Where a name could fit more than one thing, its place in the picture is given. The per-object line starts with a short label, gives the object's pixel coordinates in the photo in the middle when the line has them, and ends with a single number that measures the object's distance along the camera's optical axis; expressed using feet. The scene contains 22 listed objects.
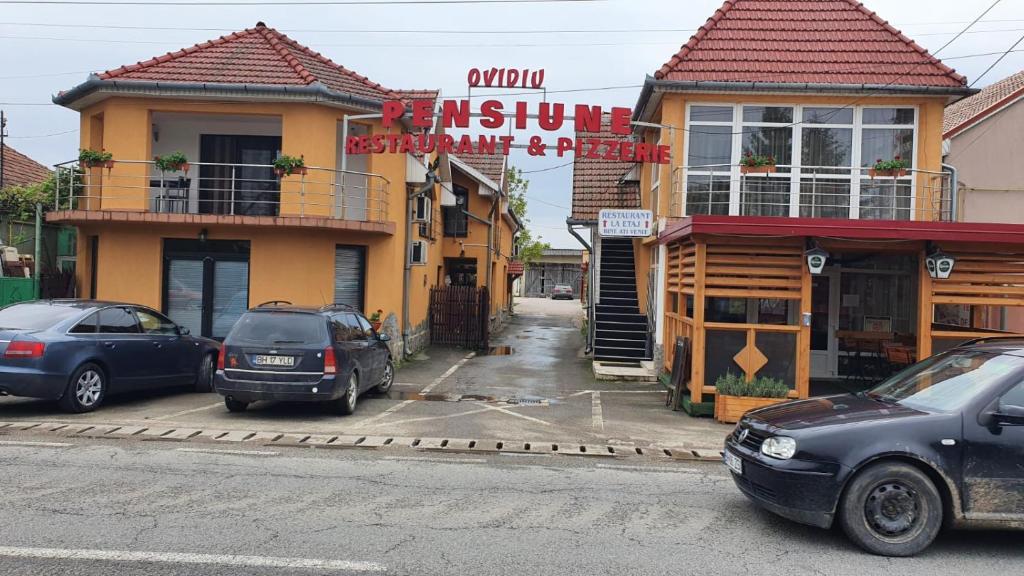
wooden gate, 71.20
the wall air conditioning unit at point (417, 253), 60.85
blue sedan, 31.58
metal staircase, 58.63
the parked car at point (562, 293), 197.57
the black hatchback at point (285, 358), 33.40
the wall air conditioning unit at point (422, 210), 62.89
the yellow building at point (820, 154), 48.73
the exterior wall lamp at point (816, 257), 35.86
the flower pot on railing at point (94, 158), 50.39
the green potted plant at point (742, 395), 36.04
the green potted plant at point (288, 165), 49.39
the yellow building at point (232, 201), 50.52
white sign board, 52.80
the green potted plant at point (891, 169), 47.47
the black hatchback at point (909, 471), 17.60
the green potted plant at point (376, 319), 53.21
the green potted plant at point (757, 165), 48.08
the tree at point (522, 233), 151.92
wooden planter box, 35.99
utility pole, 108.10
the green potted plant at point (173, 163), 49.90
